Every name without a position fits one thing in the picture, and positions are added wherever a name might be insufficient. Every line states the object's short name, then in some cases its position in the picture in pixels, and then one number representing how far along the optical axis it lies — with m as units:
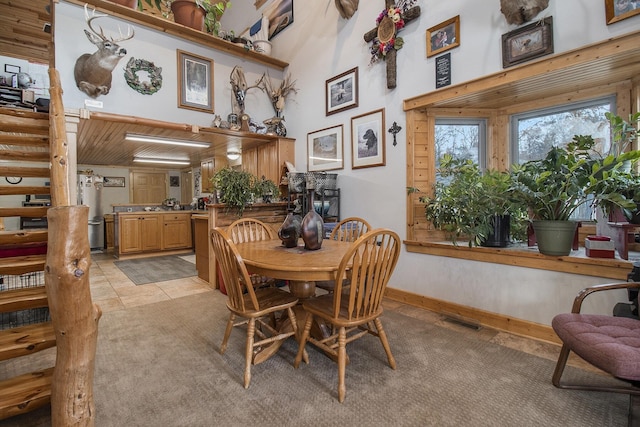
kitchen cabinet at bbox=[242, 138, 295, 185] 4.49
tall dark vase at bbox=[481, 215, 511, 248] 2.56
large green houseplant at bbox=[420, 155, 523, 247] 2.45
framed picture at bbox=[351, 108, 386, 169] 3.36
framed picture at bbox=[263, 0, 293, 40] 4.70
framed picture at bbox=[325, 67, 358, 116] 3.63
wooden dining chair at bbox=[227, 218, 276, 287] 2.50
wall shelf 3.29
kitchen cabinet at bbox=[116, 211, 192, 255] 5.79
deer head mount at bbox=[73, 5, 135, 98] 3.03
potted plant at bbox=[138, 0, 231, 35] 3.85
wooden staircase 1.41
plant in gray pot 1.92
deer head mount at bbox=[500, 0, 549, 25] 2.21
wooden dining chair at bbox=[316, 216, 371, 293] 2.83
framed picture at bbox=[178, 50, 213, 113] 3.85
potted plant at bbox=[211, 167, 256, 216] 3.40
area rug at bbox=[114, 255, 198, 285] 4.29
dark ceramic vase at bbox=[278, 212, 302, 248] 2.20
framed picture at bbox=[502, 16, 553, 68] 2.20
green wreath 3.47
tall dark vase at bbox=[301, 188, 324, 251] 2.08
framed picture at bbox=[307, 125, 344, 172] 3.87
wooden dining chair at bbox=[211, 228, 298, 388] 1.72
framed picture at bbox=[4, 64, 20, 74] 4.85
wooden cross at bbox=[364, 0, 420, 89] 3.15
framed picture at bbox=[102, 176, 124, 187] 7.68
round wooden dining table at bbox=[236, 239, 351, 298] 1.64
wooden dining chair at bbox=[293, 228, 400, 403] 1.55
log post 1.18
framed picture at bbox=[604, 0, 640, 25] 1.88
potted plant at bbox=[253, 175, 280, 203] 3.68
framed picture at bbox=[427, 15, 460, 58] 2.68
